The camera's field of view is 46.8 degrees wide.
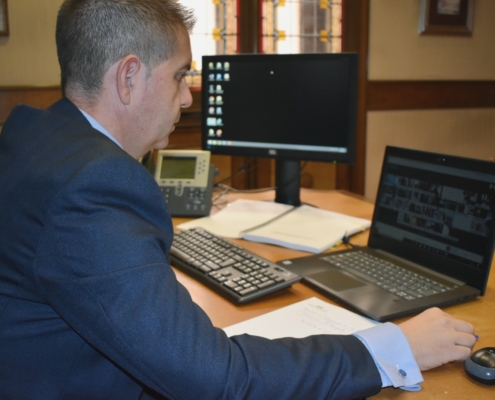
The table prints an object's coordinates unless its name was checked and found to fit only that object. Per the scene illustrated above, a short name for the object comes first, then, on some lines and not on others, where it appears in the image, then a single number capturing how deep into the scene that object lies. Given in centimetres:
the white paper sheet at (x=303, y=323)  101
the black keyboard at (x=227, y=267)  118
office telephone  184
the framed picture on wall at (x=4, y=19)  278
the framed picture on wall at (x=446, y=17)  381
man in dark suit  71
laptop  112
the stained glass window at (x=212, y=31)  330
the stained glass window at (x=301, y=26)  347
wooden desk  83
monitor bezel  175
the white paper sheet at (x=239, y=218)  168
